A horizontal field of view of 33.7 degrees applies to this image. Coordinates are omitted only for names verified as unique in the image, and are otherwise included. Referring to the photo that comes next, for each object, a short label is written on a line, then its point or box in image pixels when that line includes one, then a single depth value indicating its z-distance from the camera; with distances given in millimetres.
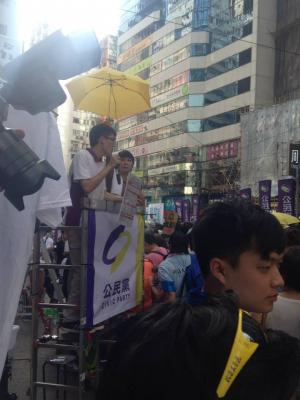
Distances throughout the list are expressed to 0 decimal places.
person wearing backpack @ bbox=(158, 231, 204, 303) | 5246
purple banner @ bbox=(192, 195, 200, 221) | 30266
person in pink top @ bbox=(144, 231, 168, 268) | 6500
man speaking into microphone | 3717
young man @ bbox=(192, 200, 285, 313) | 1475
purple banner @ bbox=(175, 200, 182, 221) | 30812
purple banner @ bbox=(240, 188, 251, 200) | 19300
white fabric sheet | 2225
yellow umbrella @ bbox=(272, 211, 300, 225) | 7609
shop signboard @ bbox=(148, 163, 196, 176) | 49406
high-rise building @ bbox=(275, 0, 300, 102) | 39469
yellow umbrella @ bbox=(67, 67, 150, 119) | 6668
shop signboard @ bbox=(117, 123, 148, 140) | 58500
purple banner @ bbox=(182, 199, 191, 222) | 30103
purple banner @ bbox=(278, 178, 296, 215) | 18172
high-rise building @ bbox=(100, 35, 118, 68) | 71000
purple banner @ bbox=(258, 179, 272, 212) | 20266
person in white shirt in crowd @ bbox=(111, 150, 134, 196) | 4804
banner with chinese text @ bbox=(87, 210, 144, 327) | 3502
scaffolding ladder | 3461
